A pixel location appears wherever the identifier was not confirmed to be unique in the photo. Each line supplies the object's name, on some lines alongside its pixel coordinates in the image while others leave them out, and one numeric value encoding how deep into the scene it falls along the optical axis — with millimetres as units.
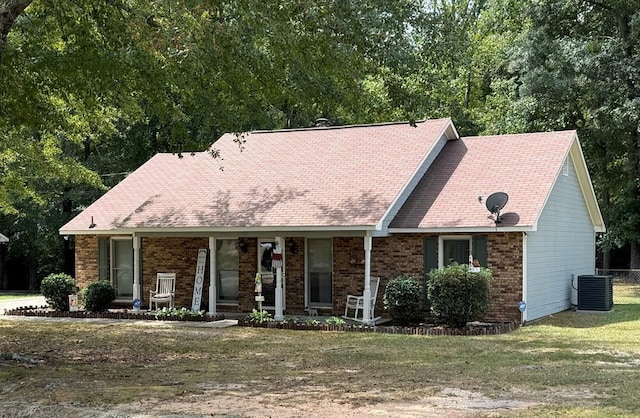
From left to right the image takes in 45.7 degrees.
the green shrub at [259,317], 16920
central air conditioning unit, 19234
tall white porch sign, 19438
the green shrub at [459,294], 15344
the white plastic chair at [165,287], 19750
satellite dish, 16436
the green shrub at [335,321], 16141
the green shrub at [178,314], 17938
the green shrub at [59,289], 19922
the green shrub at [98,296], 19391
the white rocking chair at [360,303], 17328
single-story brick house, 17094
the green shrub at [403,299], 16562
